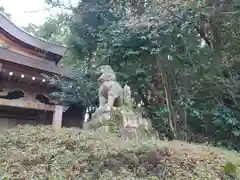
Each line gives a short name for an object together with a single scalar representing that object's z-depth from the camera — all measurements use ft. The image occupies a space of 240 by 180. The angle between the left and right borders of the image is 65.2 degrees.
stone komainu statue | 13.66
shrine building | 14.37
